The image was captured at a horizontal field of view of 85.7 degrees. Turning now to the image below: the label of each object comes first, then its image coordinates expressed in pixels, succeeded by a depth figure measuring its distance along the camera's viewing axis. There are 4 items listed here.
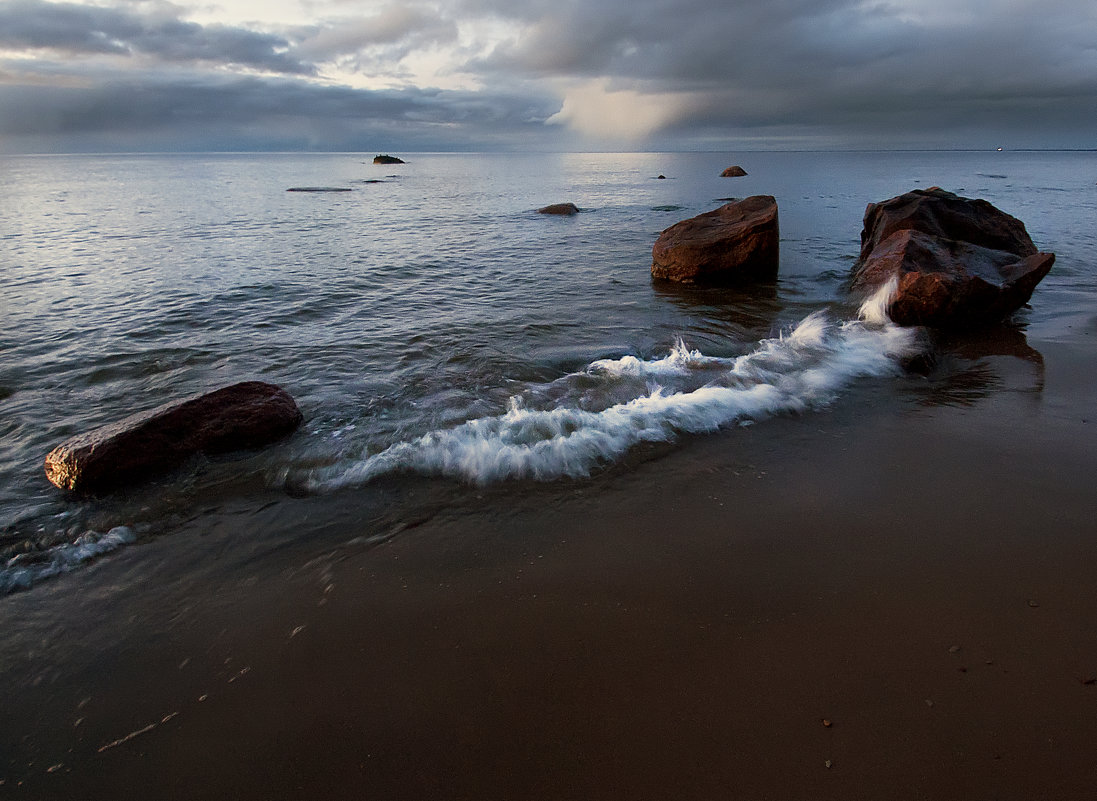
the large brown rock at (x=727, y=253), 11.51
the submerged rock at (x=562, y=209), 25.55
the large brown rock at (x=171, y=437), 4.45
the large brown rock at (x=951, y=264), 7.89
